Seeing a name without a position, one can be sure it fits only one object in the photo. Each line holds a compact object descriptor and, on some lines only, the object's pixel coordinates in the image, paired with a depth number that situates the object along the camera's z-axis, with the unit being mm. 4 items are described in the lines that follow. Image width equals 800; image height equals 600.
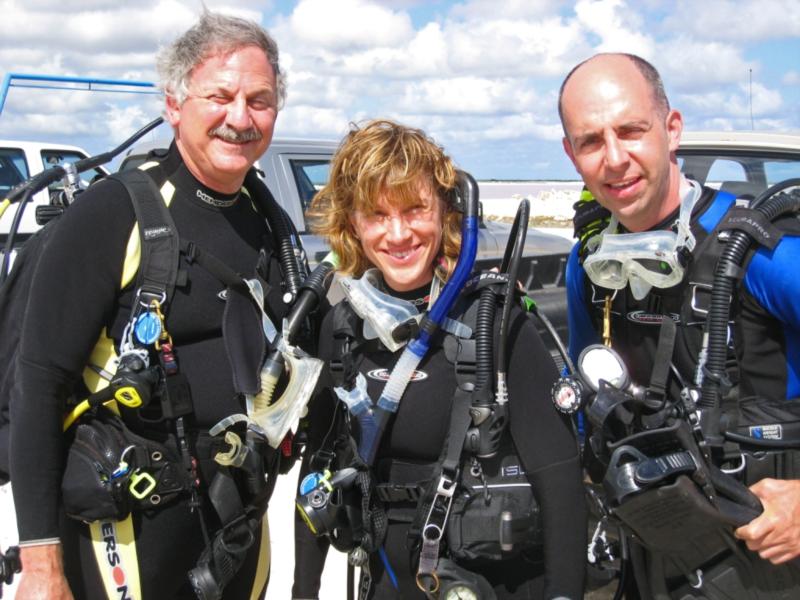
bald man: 2053
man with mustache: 2160
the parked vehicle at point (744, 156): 4070
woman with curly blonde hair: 2109
